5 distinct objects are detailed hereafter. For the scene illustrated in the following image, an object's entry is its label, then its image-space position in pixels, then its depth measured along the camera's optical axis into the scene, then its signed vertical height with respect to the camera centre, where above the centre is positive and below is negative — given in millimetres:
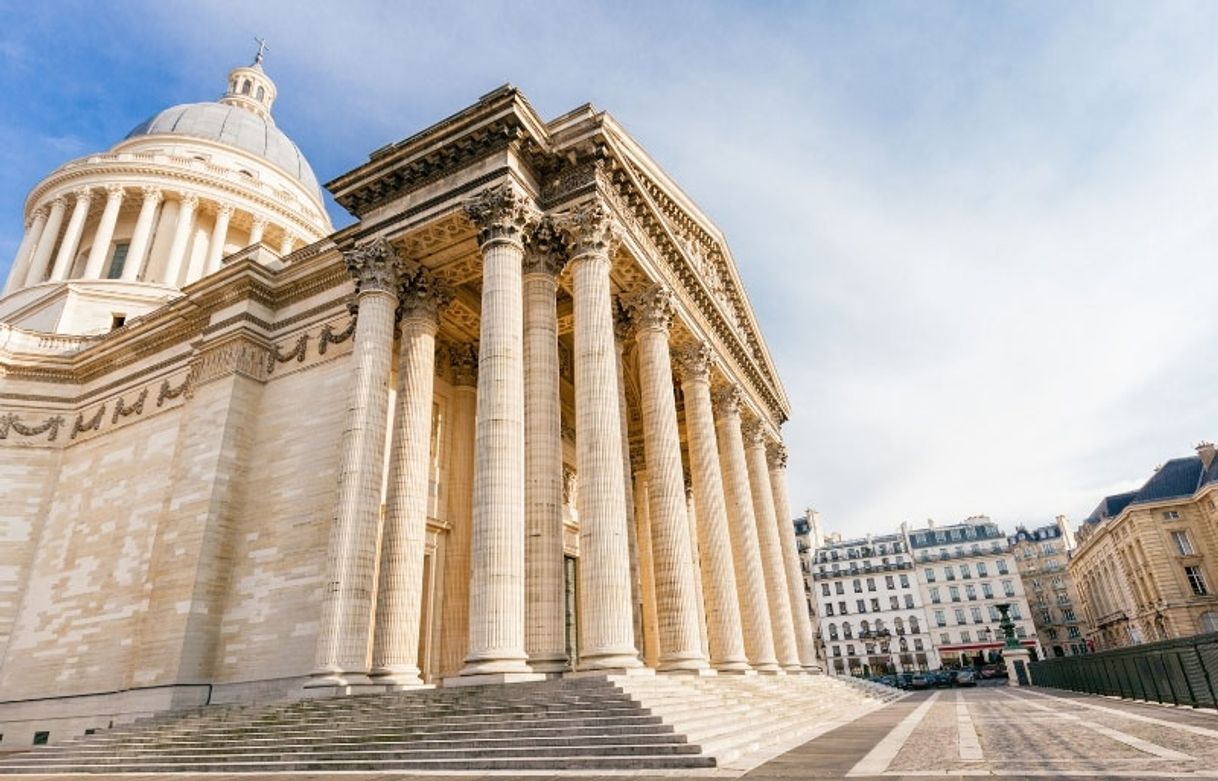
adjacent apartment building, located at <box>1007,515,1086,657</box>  92312 +8697
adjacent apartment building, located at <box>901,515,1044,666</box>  82312 +7902
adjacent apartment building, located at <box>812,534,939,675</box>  84375 +6651
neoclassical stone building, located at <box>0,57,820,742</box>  14562 +6415
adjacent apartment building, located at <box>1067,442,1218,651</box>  53375 +7421
